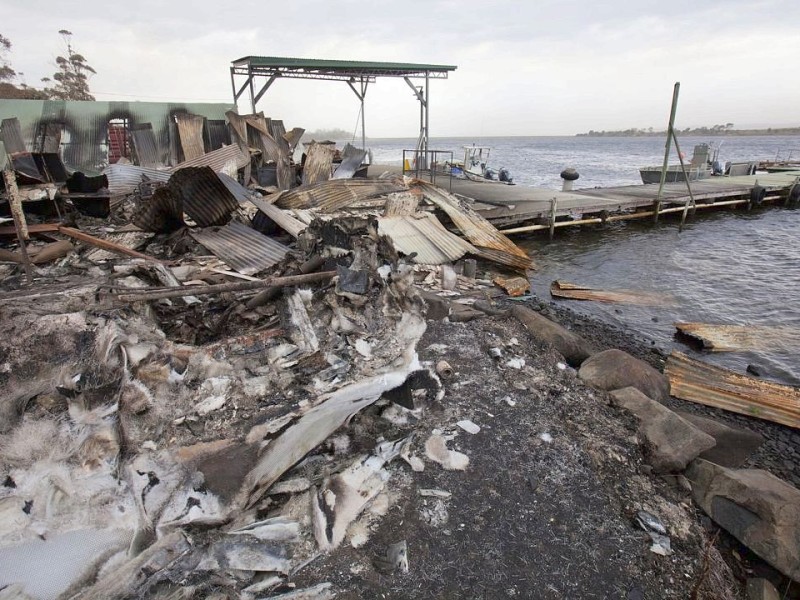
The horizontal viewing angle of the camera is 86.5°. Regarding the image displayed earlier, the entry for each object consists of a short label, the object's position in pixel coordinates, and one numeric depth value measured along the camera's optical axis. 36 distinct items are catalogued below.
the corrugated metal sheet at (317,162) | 13.15
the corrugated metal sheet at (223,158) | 11.27
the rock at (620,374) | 5.23
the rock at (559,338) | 6.27
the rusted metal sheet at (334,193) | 10.62
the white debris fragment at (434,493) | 3.40
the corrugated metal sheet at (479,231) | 10.82
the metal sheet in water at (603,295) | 10.59
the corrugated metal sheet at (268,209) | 7.58
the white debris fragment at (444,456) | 3.70
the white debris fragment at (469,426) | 4.12
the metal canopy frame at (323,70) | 14.61
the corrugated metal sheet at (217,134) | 14.49
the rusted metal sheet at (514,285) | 9.55
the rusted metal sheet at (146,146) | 13.66
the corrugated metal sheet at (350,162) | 14.62
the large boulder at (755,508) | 3.19
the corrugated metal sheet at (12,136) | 12.03
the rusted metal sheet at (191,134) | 13.81
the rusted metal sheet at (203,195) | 7.00
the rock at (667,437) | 3.87
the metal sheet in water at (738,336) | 8.34
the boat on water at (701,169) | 25.31
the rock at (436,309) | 6.48
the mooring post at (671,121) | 15.52
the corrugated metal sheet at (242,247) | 6.58
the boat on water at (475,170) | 22.70
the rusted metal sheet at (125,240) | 6.94
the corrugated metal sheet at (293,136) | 15.16
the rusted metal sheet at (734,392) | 6.08
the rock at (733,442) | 4.61
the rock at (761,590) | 2.92
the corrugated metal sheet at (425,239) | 9.74
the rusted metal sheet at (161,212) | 7.16
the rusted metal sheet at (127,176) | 10.39
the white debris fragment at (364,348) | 4.31
